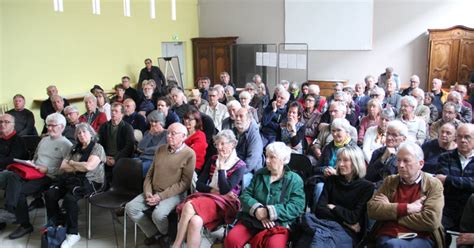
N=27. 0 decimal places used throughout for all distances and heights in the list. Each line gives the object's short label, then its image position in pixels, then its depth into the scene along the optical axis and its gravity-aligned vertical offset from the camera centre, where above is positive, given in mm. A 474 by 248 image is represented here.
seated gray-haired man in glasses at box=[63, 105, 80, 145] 4992 -754
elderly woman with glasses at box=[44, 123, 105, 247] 4105 -1183
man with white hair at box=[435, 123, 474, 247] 3164 -882
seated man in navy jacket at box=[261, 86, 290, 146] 5227 -764
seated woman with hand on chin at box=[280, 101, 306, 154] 4852 -842
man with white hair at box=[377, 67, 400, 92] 8797 -481
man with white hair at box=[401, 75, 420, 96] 7176 -488
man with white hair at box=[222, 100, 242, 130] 4855 -673
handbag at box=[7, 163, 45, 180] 4316 -1114
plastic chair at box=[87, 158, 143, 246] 4129 -1225
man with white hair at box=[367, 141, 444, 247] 2805 -968
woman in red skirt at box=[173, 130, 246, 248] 3447 -1136
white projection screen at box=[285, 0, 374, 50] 10594 +743
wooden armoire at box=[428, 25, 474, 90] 9195 -18
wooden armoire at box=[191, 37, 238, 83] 11820 -37
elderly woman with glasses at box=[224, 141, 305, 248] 3180 -1082
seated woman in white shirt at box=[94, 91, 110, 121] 6308 -705
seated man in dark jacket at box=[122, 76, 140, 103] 8297 -668
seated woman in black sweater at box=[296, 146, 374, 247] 3059 -1060
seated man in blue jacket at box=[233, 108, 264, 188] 4055 -819
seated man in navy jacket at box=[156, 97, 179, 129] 5301 -697
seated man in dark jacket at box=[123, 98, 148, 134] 5469 -771
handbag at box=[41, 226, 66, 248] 3943 -1599
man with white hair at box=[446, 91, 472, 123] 5422 -684
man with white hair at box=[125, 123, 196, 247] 3822 -1134
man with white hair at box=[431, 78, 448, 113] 6775 -653
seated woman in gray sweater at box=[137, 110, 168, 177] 4621 -871
